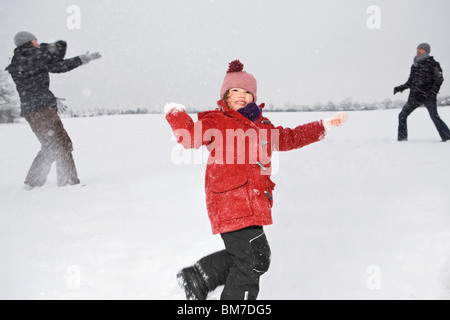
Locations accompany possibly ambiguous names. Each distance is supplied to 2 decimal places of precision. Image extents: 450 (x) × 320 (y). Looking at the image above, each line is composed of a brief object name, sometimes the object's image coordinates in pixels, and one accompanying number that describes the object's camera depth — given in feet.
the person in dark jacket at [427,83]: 24.64
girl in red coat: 6.17
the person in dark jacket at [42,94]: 15.40
